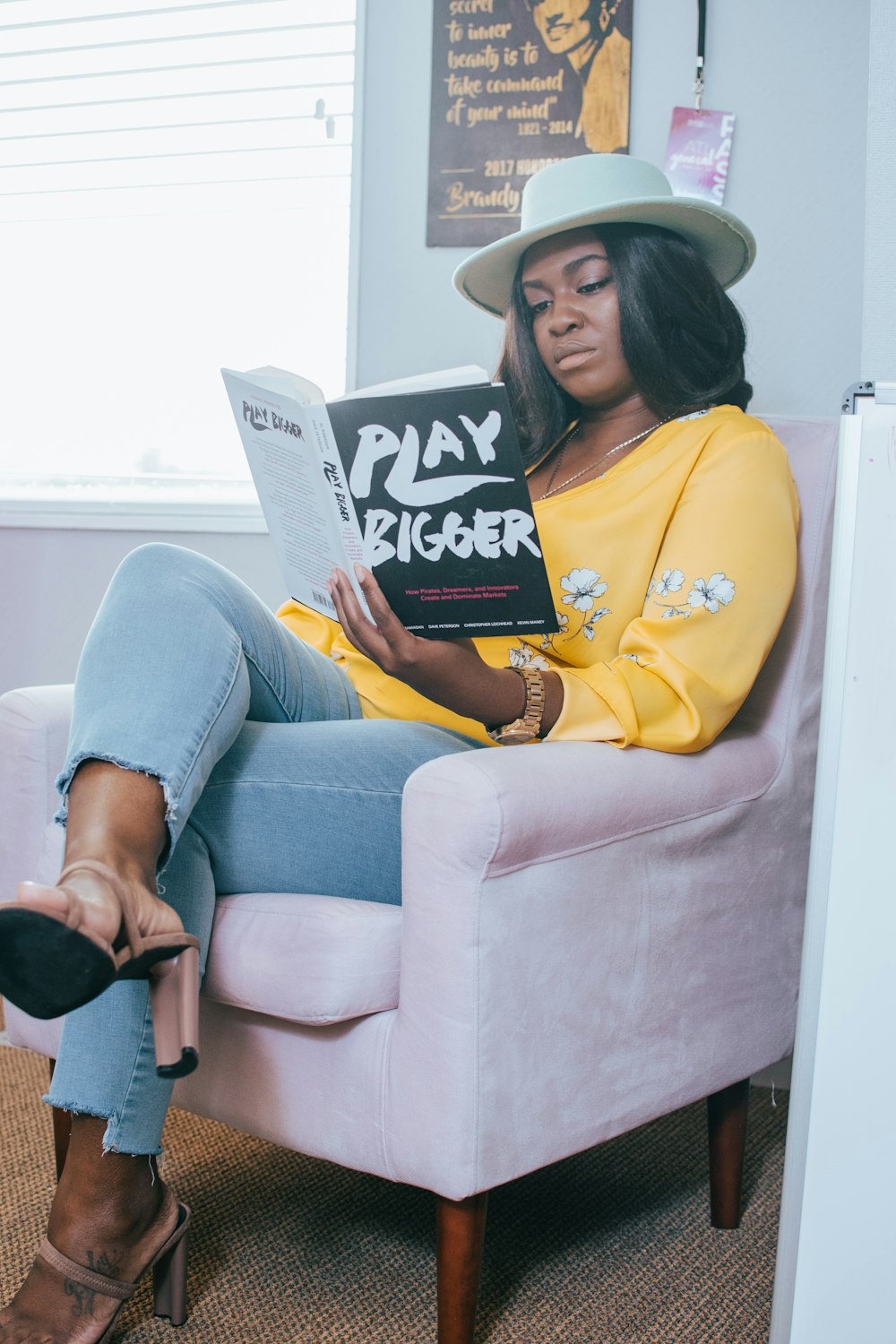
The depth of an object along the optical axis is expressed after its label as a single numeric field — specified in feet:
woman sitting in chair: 2.69
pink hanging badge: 5.69
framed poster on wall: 5.89
